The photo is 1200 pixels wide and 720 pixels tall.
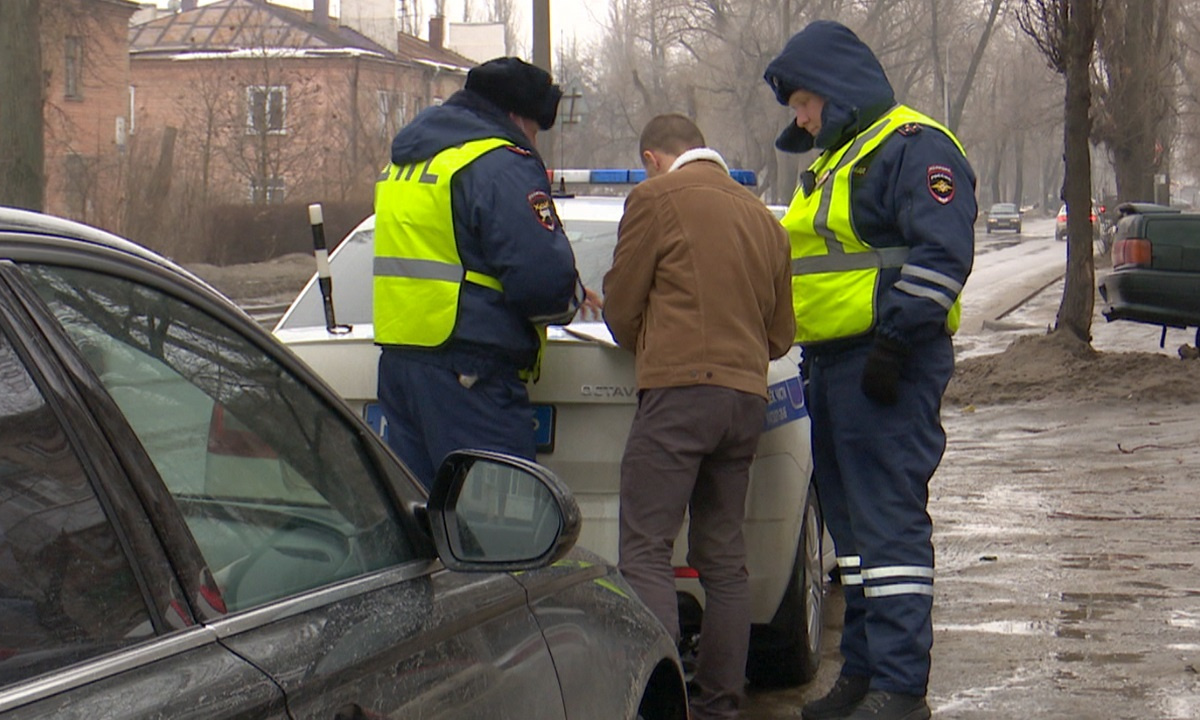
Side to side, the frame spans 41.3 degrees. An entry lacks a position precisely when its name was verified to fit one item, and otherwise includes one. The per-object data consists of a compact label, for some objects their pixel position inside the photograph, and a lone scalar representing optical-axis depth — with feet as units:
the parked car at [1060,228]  186.09
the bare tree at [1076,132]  46.93
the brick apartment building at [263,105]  105.70
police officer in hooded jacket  14.76
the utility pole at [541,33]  59.41
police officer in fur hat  14.48
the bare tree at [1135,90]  79.92
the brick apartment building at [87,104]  94.12
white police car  15.11
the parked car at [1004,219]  236.22
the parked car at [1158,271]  43.24
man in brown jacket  14.39
